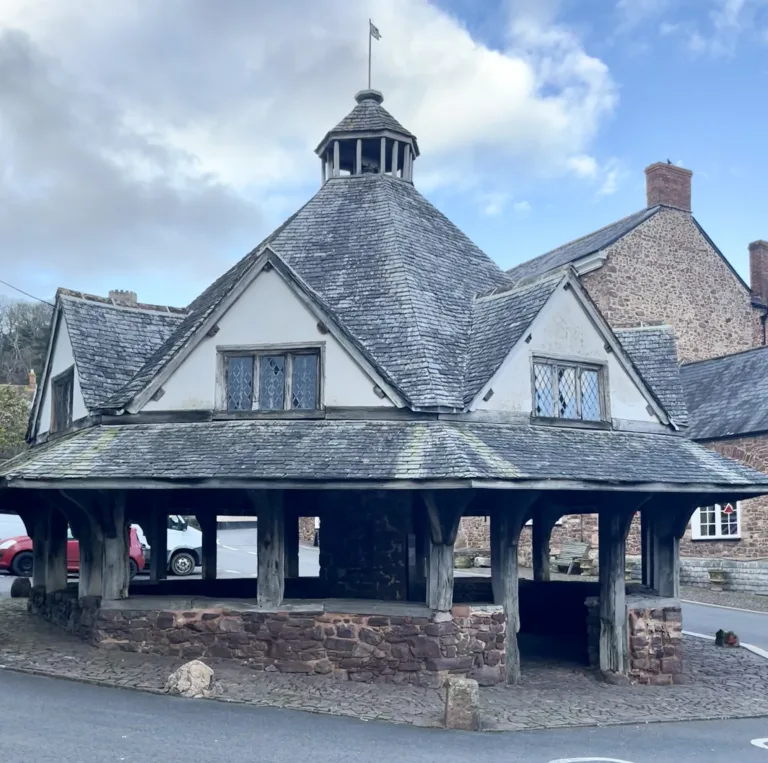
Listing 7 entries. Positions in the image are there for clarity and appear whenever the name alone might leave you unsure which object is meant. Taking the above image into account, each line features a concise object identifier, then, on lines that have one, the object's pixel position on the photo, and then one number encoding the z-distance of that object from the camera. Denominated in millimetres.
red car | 23062
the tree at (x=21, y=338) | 60438
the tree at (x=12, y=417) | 33625
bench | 25953
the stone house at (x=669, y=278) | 29766
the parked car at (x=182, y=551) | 23750
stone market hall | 11289
